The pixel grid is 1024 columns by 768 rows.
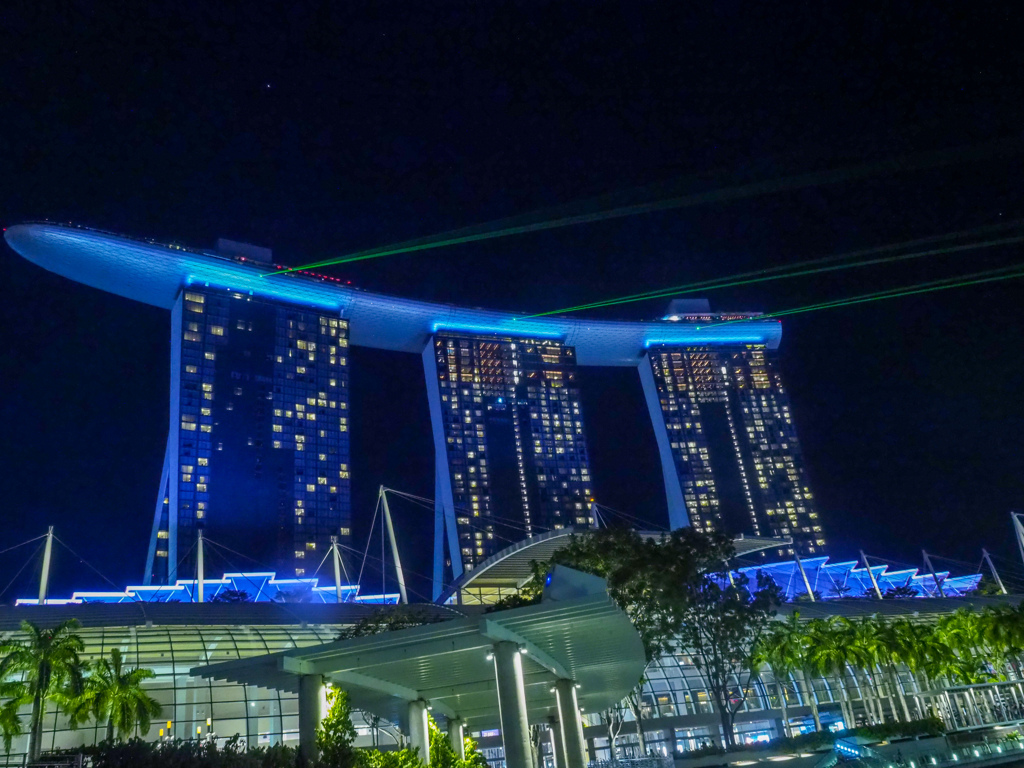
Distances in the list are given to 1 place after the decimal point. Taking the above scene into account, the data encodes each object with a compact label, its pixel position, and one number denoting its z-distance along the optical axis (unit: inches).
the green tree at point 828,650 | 1919.3
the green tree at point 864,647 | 1942.7
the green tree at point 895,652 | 2011.6
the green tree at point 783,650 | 1948.8
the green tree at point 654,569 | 1544.0
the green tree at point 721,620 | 1551.4
